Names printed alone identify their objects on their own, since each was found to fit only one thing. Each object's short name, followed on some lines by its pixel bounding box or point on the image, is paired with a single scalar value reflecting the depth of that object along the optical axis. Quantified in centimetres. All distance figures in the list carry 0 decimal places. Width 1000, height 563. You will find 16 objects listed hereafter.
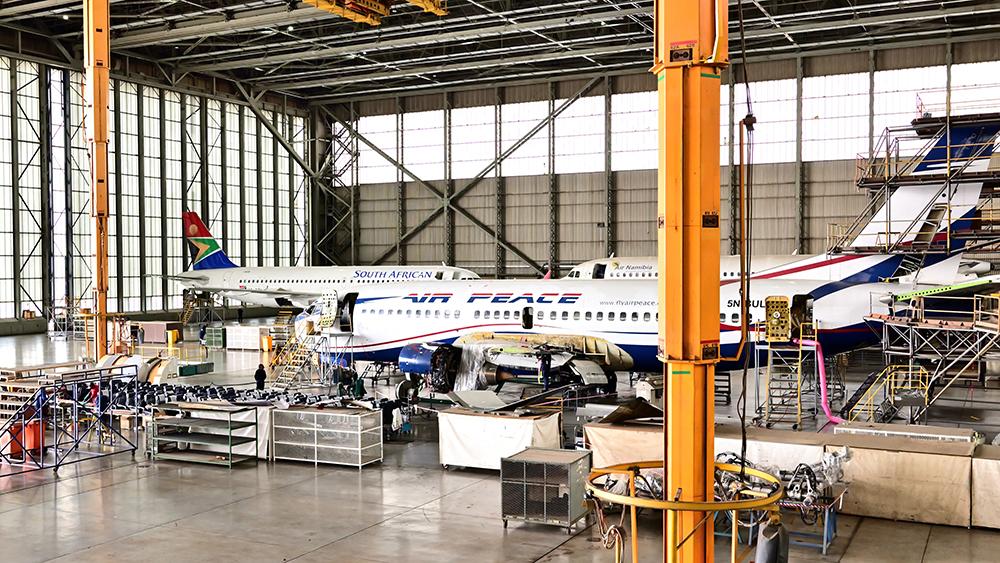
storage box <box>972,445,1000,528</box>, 1424
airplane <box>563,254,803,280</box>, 4628
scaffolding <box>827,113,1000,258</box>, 2389
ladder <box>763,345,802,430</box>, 2378
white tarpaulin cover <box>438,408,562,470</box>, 1811
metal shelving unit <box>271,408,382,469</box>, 1936
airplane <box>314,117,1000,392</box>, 2573
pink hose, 2345
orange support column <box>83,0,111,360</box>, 2925
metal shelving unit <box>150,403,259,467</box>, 1994
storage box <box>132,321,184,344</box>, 4731
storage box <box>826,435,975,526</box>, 1455
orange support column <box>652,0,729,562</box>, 978
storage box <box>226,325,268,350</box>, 4575
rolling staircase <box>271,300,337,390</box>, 3206
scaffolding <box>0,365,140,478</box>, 1984
